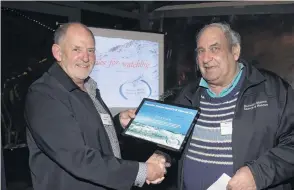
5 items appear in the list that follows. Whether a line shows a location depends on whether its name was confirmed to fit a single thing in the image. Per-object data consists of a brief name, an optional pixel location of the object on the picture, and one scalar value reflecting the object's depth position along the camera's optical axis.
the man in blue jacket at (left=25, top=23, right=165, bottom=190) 1.82
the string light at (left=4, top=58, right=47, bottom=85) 3.18
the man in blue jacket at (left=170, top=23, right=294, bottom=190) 1.98
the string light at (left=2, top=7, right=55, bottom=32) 3.09
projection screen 3.69
